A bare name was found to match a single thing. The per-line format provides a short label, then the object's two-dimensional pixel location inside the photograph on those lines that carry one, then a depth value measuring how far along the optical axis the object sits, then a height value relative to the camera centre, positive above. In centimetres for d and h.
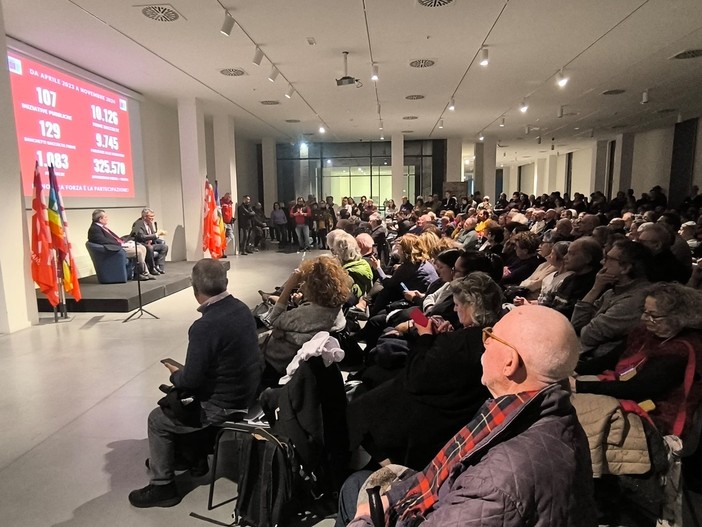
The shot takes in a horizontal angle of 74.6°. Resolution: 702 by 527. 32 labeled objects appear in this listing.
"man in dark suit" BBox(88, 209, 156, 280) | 670 -51
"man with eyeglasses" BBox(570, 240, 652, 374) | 249 -64
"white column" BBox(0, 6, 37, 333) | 480 -38
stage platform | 577 -126
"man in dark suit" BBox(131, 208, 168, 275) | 773 -72
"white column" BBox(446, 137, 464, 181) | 1642 +136
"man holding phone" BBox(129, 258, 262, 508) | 219 -85
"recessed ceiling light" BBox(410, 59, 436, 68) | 698 +203
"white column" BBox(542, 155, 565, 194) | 2422 +113
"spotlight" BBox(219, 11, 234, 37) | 502 +190
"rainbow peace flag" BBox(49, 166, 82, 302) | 527 -35
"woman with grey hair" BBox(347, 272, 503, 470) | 174 -79
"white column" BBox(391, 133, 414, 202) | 1517 +97
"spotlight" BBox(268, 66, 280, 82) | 711 +193
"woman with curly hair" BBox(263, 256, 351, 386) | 270 -70
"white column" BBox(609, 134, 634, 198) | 1666 +126
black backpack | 191 -118
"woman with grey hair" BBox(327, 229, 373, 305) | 423 -56
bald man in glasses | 87 -51
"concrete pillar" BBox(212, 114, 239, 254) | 1116 +107
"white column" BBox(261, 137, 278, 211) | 1608 +92
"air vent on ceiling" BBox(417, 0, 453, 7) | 478 +201
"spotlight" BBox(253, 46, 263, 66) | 625 +192
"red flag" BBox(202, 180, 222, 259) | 942 -54
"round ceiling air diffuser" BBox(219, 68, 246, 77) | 734 +204
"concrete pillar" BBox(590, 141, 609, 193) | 1848 +122
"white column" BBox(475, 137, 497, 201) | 1594 +99
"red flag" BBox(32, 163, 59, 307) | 520 -53
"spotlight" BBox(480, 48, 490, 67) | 627 +191
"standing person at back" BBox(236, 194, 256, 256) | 1190 -58
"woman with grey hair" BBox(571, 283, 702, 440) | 190 -72
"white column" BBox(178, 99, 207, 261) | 945 +68
